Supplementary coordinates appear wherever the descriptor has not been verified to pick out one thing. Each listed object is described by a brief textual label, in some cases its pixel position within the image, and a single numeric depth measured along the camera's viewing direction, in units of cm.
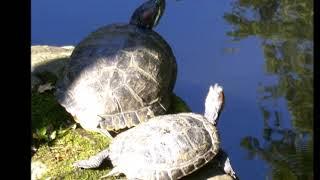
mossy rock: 512
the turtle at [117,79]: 556
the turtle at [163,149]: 483
